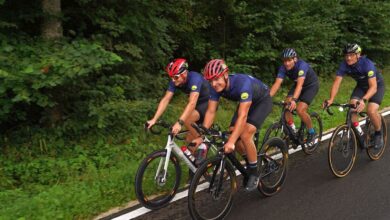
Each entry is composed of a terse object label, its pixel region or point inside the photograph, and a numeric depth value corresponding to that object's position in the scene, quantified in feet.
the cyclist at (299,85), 22.53
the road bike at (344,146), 19.88
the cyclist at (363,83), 21.36
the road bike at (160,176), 16.55
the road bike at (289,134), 22.92
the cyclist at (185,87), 17.70
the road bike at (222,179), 15.34
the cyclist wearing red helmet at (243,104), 15.46
